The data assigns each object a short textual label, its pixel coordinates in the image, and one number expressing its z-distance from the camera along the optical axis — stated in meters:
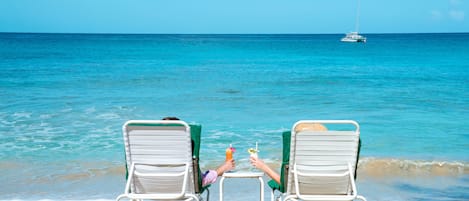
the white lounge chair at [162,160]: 3.67
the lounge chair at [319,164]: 3.65
